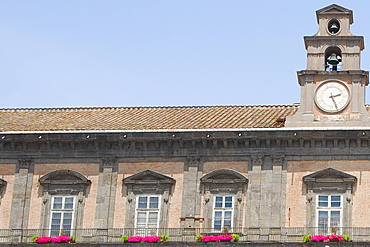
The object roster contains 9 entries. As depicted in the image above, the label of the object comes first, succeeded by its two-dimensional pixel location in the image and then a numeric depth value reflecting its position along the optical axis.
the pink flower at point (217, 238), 44.50
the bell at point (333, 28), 47.69
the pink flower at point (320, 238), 43.53
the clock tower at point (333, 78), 46.38
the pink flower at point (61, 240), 45.62
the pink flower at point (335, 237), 43.47
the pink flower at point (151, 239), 44.91
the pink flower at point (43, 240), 45.76
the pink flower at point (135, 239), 45.08
